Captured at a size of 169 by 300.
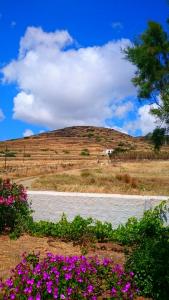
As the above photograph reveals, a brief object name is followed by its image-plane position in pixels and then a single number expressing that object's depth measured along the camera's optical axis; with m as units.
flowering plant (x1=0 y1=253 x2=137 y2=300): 2.74
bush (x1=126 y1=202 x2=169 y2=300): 2.93
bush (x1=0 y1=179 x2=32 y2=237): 4.53
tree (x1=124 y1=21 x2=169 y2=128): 11.13
